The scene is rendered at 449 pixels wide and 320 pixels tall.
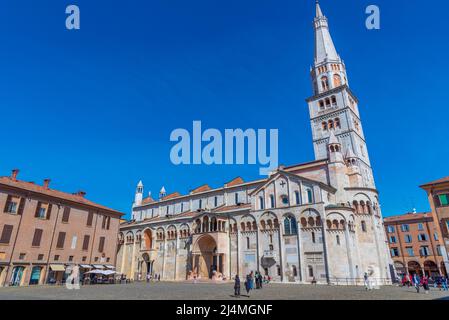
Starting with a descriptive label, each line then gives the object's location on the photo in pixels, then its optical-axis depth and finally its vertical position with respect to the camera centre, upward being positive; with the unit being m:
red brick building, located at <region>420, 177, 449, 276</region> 26.38 +5.55
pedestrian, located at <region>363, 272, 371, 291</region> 22.63 -1.42
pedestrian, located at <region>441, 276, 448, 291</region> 23.98 -1.58
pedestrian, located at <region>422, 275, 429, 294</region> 20.52 -1.39
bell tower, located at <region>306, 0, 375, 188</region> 43.22 +24.85
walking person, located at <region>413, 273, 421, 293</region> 20.50 -1.01
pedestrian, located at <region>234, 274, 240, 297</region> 17.47 -1.34
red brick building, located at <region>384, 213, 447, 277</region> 49.66 +3.57
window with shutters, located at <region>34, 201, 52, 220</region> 31.28 +5.75
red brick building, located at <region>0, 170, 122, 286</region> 28.38 +3.36
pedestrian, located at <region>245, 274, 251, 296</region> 18.81 -1.16
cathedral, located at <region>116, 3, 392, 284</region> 31.80 +5.30
